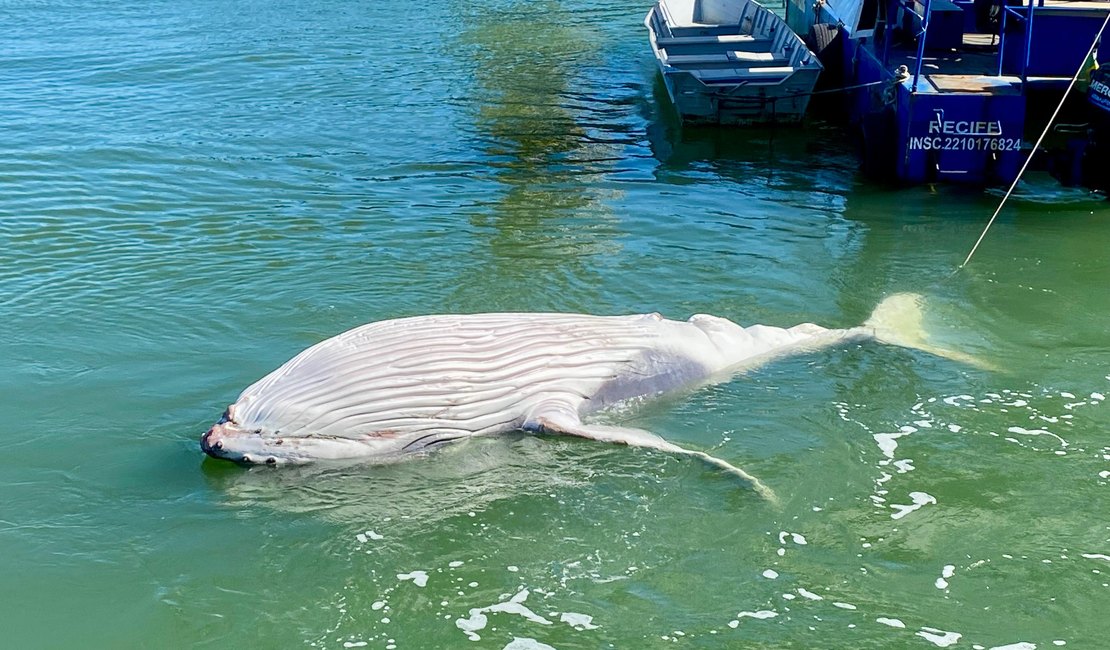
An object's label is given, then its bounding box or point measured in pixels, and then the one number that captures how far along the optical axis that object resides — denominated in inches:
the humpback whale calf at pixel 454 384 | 323.3
